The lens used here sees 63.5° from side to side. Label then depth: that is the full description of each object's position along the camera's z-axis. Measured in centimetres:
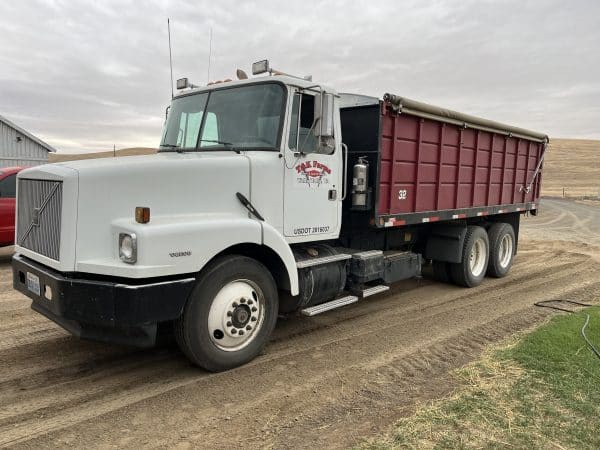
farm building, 2277
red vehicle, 895
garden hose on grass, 523
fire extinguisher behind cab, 580
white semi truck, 377
